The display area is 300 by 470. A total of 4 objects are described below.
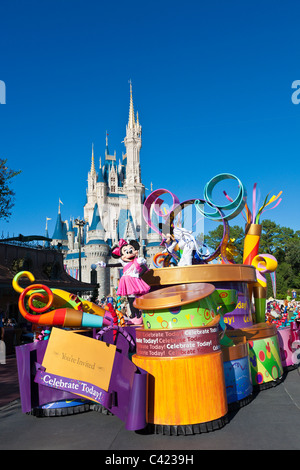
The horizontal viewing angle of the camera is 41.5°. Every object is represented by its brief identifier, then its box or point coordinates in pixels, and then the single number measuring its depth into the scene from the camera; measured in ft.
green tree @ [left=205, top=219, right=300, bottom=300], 161.27
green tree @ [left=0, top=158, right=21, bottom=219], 62.54
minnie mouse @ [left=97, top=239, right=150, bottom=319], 20.72
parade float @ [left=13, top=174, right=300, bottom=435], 15.49
